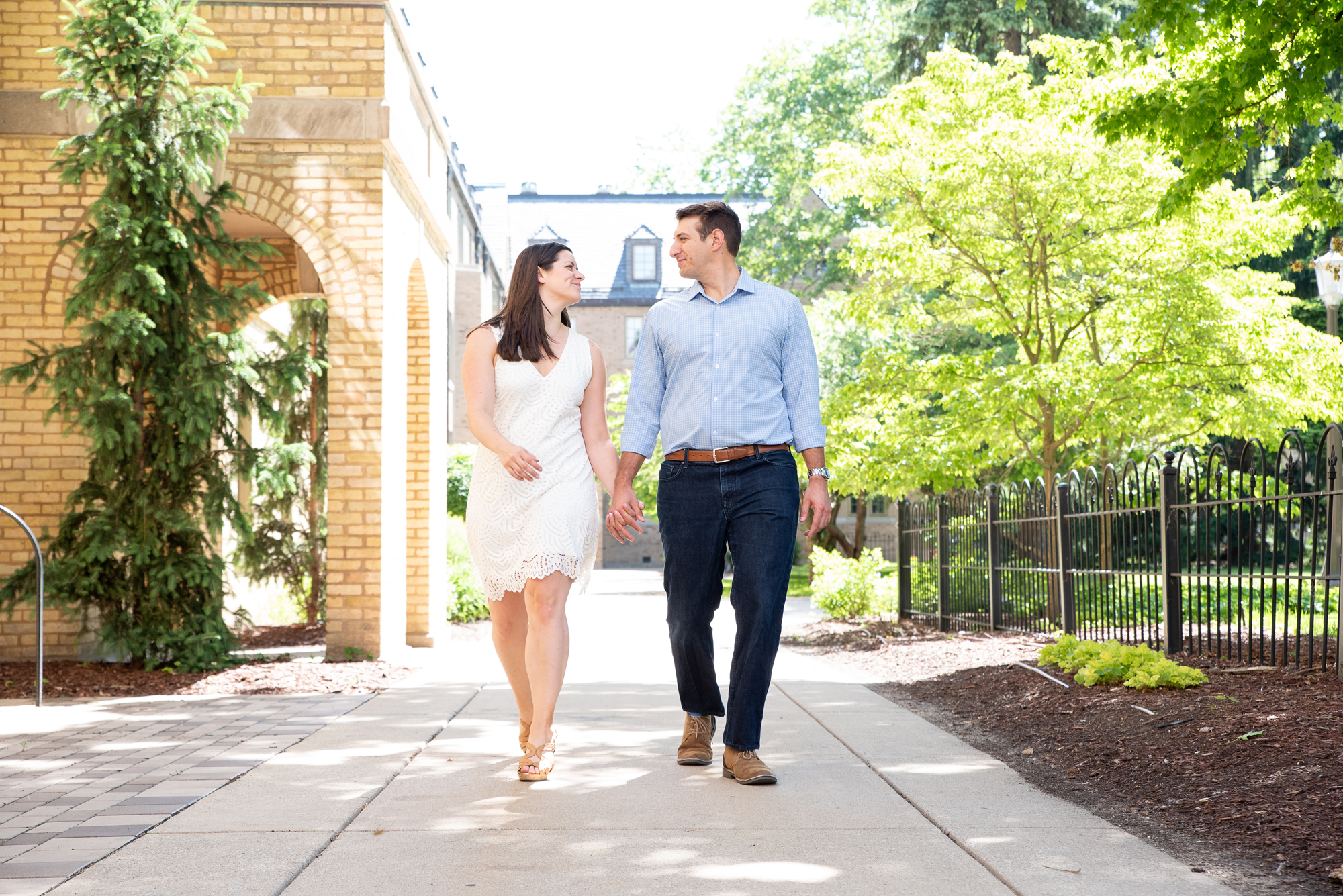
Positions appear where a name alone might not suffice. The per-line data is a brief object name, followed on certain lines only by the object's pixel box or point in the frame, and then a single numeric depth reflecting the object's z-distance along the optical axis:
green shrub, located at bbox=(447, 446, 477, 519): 22.92
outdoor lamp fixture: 13.98
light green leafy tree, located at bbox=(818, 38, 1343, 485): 11.61
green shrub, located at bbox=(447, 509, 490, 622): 14.51
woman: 4.60
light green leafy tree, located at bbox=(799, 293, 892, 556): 13.38
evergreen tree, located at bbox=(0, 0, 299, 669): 8.24
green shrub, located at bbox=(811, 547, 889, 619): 15.11
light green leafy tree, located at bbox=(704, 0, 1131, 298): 29.45
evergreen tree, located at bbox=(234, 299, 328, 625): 11.61
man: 4.52
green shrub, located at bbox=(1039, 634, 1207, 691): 6.38
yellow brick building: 9.35
